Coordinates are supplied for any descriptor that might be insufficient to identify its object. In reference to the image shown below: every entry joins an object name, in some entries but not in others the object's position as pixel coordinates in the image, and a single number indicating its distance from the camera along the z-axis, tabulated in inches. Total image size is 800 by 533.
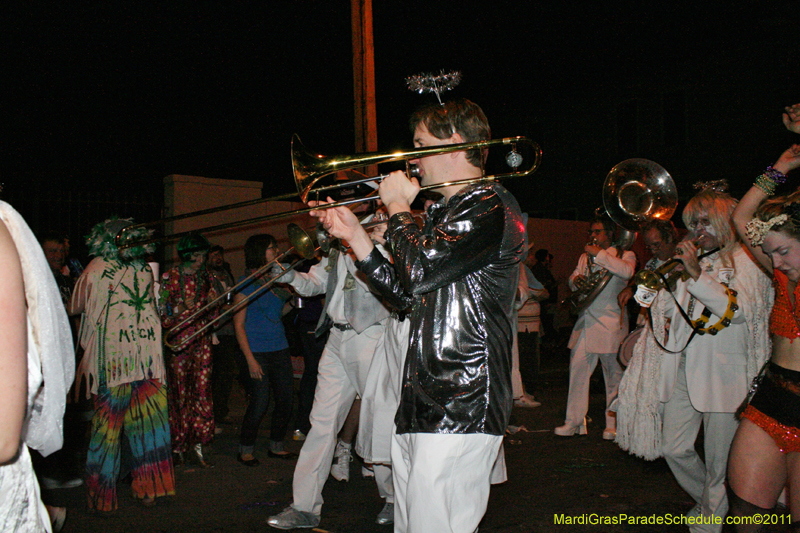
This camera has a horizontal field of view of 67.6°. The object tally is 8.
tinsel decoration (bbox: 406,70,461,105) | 108.9
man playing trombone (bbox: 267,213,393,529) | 148.9
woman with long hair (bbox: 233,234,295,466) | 203.6
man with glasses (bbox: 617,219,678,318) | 170.2
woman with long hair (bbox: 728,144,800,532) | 104.0
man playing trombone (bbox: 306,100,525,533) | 80.8
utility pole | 300.1
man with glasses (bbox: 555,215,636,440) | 234.5
